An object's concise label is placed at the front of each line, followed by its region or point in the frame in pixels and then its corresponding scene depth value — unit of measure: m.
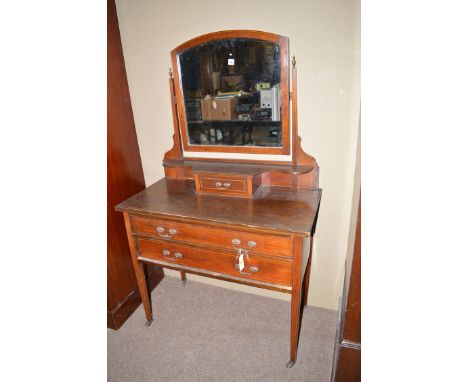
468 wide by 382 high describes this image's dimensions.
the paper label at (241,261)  1.38
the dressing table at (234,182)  1.35
